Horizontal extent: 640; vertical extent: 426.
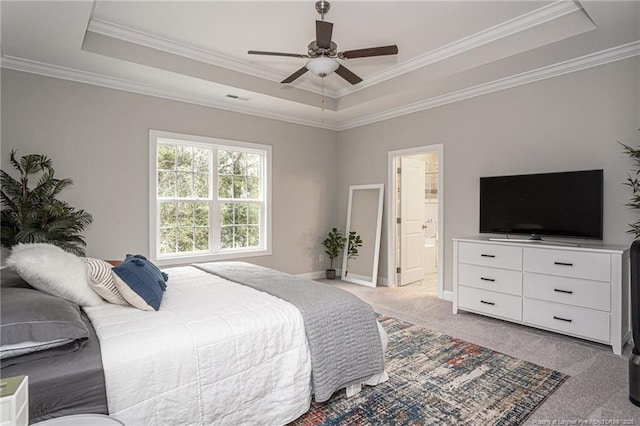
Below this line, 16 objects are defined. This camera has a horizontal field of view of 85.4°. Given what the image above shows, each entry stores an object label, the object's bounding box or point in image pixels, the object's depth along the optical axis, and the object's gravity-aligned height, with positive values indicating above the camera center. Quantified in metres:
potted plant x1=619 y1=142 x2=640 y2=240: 3.01 +0.25
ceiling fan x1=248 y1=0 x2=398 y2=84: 2.65 +1.24
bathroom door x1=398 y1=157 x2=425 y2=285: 5.41 -0.12
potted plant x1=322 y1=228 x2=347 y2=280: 5.70 -0.56
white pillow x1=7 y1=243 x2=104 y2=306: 1.72 -0.32
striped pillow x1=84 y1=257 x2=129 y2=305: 1.96 -0.42
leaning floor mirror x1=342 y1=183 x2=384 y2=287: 5.44 -0.38
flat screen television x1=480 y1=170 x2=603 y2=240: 3.20 +0.08
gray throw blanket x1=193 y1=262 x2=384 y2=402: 1.93 -0.73
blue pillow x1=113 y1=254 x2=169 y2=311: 1.91 -0.43
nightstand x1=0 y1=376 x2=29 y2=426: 0.98 -0.57
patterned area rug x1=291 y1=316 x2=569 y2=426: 1.99 -1.18
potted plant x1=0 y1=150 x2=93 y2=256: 3.14 -0.01
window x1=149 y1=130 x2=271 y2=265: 4.35 +0.16
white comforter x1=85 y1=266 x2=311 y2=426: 1.43 -0.69
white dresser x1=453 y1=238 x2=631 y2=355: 2.88 -0.70
